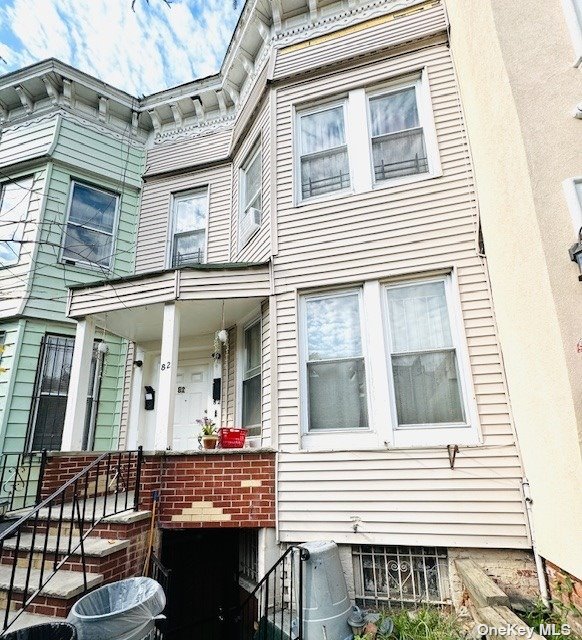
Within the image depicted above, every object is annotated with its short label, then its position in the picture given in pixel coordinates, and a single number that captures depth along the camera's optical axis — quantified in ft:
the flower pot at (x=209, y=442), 15.65
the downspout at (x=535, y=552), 11.45
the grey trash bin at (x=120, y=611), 9.16
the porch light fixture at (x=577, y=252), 8.78
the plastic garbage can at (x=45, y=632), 8.30
